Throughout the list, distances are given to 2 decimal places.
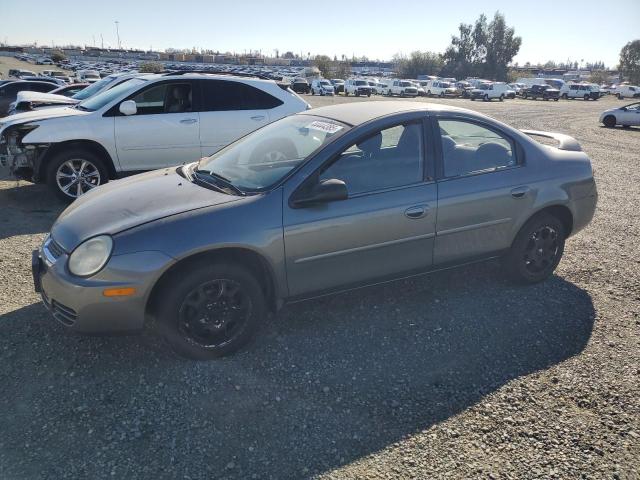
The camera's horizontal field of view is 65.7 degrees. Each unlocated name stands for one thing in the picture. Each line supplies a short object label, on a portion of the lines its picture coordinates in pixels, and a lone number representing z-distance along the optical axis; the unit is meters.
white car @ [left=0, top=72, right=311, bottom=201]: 6.62
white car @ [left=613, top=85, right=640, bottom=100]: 52.50
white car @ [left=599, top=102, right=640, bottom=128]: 20.77
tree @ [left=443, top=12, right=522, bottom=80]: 85.88
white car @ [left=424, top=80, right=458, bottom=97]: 47.59
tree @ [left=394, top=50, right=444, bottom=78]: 91.44
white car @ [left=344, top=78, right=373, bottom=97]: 43.72
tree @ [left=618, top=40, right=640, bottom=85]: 81.62
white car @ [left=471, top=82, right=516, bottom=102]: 44.50
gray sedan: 3.08
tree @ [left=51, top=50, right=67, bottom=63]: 80.75
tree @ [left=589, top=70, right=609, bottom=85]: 88.03
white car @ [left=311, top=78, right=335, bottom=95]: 42.28
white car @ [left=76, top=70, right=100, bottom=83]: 33.22
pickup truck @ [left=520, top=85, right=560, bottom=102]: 47.28
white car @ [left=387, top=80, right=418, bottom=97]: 45.12
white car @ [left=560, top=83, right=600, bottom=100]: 48.84
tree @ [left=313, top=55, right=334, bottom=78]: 82.01
